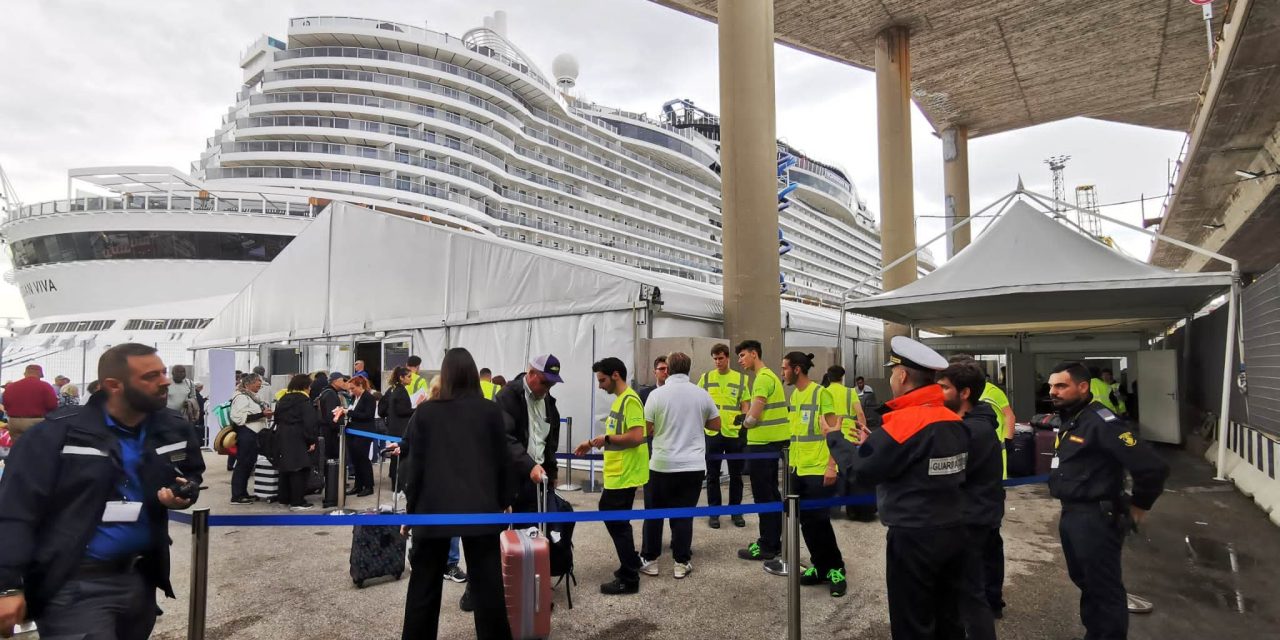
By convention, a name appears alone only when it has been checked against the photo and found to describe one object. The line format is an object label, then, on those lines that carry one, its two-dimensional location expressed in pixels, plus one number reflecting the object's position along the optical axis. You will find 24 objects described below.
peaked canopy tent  7.96
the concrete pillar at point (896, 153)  16.44
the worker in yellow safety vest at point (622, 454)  4.51
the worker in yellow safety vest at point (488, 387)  7.11
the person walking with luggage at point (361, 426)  8.02
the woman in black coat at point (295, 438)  7.29
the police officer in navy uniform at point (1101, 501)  3.23
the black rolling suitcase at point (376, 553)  4.63
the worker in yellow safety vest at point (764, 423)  5.42
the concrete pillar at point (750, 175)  9.91
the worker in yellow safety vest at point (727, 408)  6.54
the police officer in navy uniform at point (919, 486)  2.77
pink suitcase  3.30
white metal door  11.67
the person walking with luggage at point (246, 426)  7.70
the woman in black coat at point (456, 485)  3.03
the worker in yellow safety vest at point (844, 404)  4.86
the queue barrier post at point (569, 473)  8.38
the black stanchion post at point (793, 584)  3.25
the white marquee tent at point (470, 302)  9.22
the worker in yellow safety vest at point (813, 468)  4.49
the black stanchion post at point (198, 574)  2.81
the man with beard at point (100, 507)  2.04
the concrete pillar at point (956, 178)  22.62
